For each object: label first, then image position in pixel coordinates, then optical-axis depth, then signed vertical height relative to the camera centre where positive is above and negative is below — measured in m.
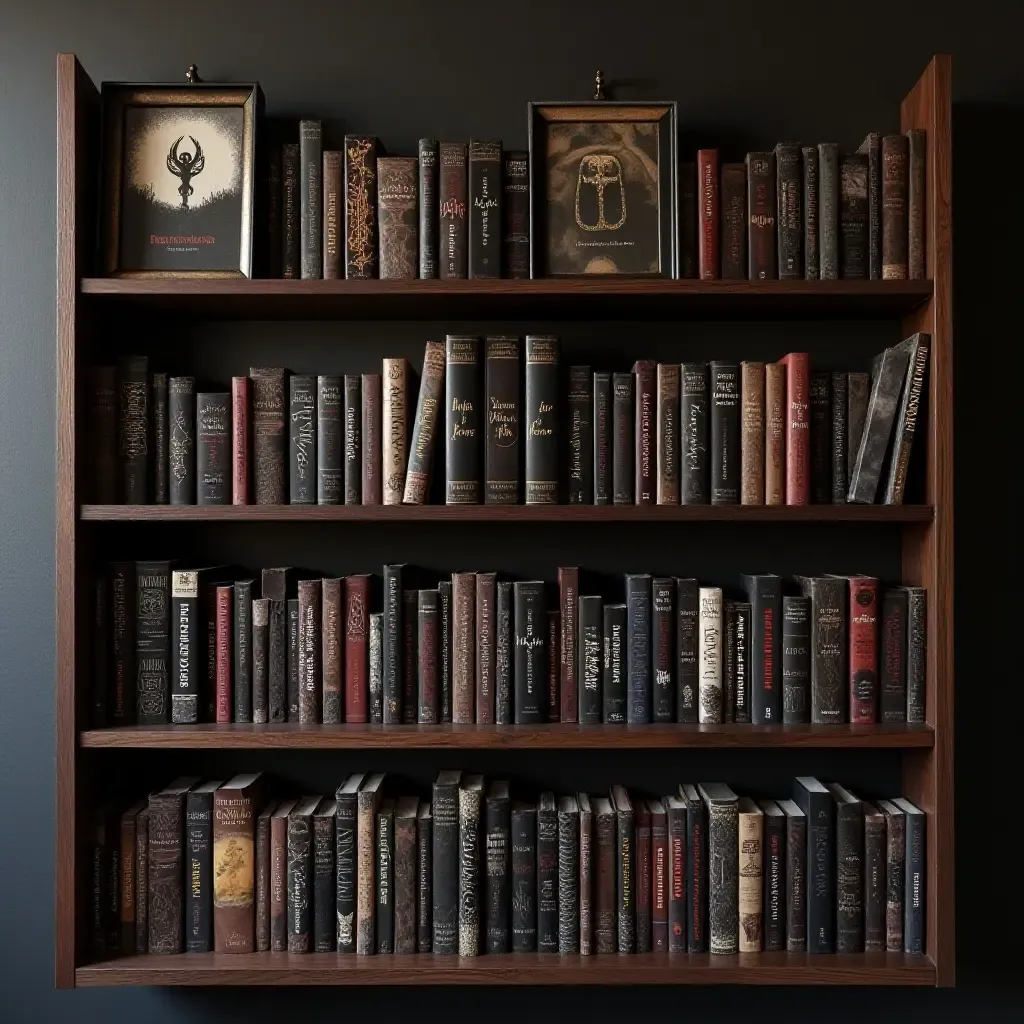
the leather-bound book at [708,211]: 1.62 +0.50
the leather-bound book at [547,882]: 1.62 -0.62
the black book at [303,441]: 1.63 +0.12
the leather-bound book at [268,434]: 1.64 +0.13
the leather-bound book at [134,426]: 1.64 +0.14
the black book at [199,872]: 1.63 -0.60
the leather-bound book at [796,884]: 1.62 -0.62
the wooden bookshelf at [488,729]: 1.56 -0.27
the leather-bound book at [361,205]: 1.62 +0.51
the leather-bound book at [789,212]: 1.62 +0.49
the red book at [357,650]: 1.64 -0.23
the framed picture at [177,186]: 1.65 +0.55
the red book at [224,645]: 1.64 -0.23
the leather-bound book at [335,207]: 1.62 +0.50
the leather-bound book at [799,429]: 1.61 +0.13
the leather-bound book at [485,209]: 1.60 +0.49
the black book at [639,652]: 1.62 -0.23
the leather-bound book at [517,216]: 1.63 +0.49
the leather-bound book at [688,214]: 1.65 +0.50
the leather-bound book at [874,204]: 1.62 +0.51
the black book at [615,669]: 1.63 -0.26
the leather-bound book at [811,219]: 1.62 +0.48
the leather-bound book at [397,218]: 1.61 +0.48
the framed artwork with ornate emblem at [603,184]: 1.65 +0.55
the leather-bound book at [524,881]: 1.62 -0.61
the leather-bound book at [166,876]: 1.62 -0.61
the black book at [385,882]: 1.62 -0.62
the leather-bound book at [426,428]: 1.60 +0.14
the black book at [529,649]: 1.62 -0.23
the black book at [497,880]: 1.62 -0.61
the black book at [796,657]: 1.62 -0.24
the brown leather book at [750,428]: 1.62 +0.14
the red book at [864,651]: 1.61 -0.23
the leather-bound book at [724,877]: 1.61 -0.60
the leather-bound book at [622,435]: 1.62 +0.12
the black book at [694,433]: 1.61 +0.13
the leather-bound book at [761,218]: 1.62 +0.48
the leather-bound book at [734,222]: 1.63 +0.48
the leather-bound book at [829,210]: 1.61 +0.49
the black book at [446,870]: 1.61 -0.59
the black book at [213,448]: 1.63 +0.10
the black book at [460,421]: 1.59 +0.15
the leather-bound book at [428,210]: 1.61 +0.50
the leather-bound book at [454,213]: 1.62 +0.49
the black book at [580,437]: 1.63 +0.12
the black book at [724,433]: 1.61 +0.13
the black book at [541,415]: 1.59 +0.16
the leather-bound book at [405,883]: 1.62 -0.62
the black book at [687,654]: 1.63 -0.24
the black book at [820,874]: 1.61 -0.60
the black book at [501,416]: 1.60 +0.15
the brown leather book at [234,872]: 1.62 -0.60
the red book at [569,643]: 1.63 -0.22
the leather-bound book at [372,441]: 1.62 +0.11
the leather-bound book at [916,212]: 1.59 +0.49
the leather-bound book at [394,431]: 1.61 +0.13
